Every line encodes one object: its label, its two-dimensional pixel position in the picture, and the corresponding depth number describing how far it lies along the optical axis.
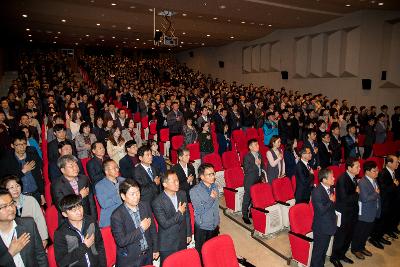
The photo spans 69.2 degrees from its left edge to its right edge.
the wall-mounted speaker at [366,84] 12.35
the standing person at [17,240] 2.37
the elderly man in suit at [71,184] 3.40
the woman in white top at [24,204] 2.97
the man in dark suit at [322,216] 3.65
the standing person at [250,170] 5.02
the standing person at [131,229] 2.72
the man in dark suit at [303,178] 4.70
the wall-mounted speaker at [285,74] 16.64
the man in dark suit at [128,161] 4.65
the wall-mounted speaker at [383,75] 11.84
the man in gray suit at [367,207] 4.12
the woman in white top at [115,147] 5.47
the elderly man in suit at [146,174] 3.88
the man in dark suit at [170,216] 3.07
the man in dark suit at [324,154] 6.12
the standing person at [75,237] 2.43
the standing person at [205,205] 3.47
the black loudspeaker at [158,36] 9.24
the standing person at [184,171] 4.16
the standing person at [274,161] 5.21
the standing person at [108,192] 3.57
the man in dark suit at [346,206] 3.97
